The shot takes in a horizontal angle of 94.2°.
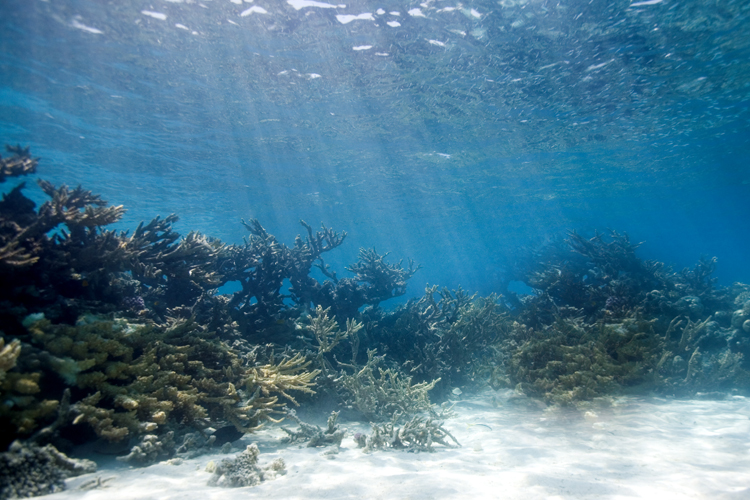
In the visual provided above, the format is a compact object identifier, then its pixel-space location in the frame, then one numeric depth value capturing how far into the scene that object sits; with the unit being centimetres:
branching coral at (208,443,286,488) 317
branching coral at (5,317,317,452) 342
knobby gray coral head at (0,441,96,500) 268
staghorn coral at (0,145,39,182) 595
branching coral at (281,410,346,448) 461
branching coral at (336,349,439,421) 586
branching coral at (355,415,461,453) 459
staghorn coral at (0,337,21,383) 277
